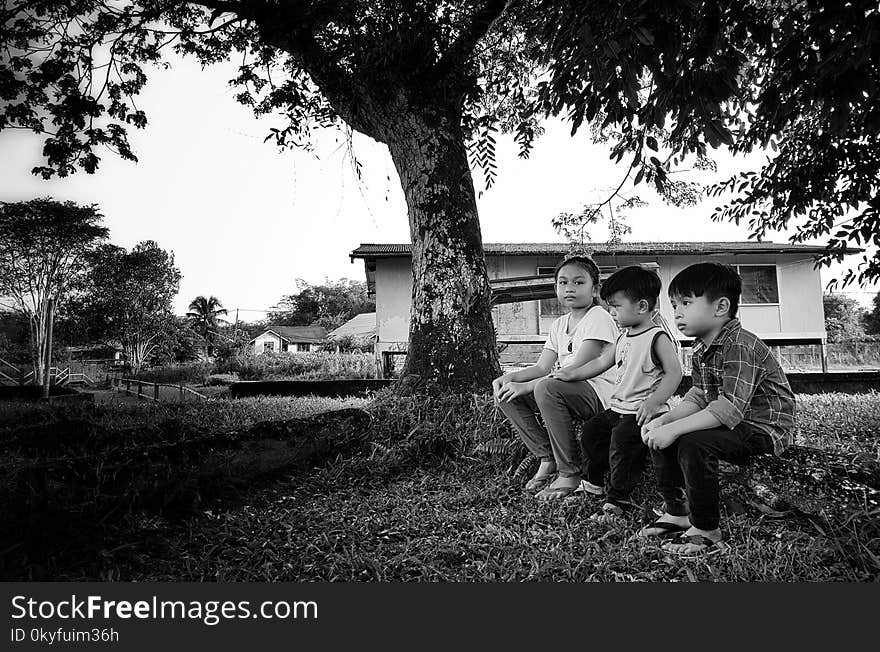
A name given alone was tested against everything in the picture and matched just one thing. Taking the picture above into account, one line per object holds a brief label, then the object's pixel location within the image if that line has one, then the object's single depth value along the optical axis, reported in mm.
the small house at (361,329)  28531
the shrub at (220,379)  17209
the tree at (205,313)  48134
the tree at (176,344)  27312
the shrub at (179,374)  19741
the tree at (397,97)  4582
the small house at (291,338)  55438
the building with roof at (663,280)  15804
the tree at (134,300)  19516
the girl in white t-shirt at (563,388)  2871
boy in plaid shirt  2098
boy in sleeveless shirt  2471
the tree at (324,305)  55875
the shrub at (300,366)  16156
